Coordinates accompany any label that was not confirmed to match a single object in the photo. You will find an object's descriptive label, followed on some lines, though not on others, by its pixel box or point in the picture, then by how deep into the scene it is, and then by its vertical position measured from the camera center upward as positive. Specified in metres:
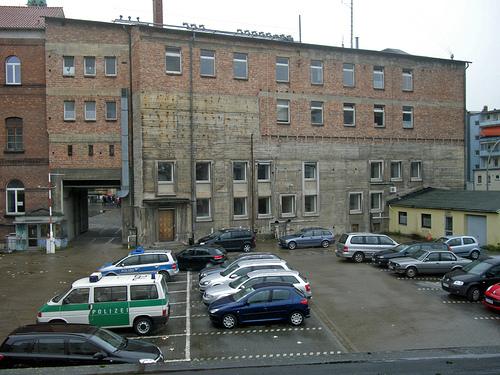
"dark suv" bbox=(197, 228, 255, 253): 31.31 -3.73
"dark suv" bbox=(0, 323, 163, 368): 10.59 -3.61
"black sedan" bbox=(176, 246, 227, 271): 25.67 -3.97
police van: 14.89 -3.72
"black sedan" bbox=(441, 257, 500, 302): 18.62 -3.88
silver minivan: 27.22 -3.67
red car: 16.59 -4.04
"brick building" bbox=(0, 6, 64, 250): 34.44 +4.11
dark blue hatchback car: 15.52 -3.98
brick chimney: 37.06 +12.57
